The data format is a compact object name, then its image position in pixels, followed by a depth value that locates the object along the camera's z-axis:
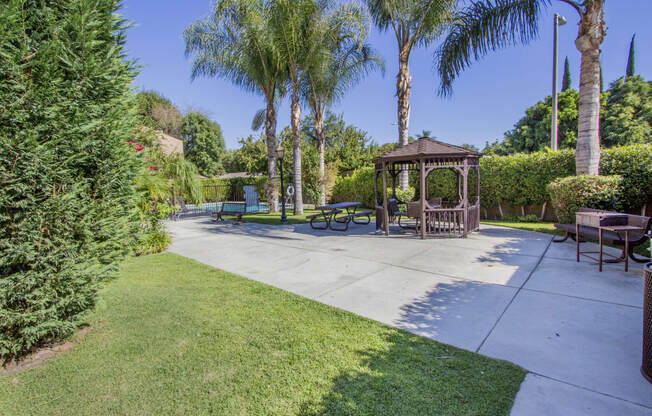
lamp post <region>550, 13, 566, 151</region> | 12.10
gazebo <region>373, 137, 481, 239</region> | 8.05
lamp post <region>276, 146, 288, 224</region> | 12.05
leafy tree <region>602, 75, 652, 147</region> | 22.53
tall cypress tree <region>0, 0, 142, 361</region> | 2.29
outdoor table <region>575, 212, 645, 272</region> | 4.62
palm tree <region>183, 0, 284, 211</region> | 13.14
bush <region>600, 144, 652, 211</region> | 7.63
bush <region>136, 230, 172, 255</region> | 7.21
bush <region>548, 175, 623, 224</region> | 7.02
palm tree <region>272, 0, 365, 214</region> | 12.63
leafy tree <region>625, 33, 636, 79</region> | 32.66
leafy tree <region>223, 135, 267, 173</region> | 28.14
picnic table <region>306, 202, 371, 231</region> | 9.89
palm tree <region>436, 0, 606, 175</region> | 7.32
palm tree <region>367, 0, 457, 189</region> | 10.38
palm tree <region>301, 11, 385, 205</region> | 17.33
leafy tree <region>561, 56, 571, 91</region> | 31.25
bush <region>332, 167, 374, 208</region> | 17.61
